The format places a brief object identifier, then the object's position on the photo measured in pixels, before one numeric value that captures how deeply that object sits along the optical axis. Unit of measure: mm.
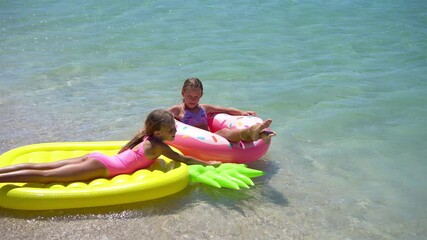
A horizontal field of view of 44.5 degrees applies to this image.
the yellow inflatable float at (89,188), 3521
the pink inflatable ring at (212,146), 4270
